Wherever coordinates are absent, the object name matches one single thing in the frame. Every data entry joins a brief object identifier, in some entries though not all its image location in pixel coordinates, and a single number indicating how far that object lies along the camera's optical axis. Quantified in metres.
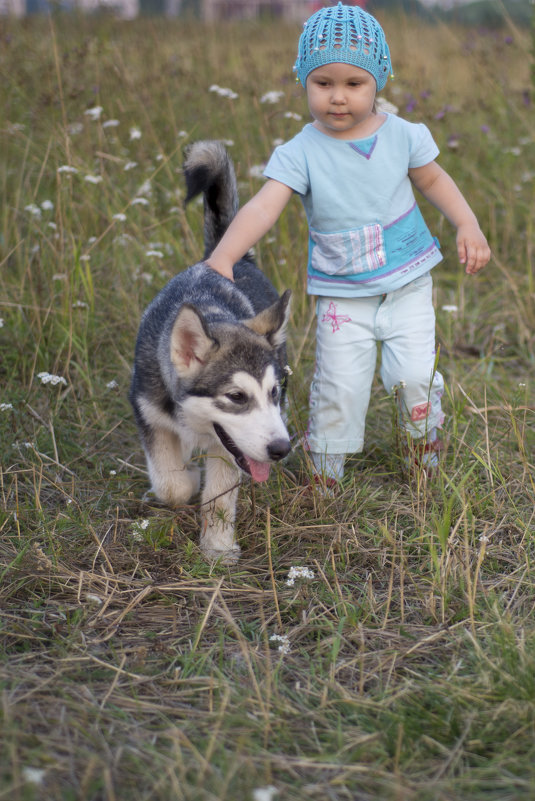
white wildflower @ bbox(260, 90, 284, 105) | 5.03
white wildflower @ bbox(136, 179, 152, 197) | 4.88
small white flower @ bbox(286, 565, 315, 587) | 2.83
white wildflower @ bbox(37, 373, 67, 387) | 3.70
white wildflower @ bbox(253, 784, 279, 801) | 1.83
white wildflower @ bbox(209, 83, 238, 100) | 4.86
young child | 3.21
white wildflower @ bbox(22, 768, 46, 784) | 1.81
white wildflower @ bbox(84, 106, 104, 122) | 4.70
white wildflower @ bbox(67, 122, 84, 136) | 5.29
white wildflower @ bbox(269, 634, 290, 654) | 2.56
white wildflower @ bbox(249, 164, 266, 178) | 4.84
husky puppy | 2.96
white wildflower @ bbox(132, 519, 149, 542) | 3.14
